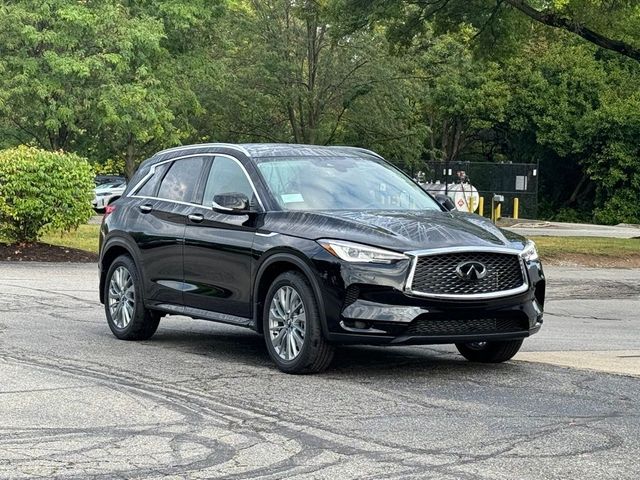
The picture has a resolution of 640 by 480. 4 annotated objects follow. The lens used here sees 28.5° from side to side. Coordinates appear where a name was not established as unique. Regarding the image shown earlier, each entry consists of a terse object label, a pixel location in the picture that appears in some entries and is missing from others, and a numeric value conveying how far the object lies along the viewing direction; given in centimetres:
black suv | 888
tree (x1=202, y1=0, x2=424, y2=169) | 4169
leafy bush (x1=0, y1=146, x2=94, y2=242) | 2122
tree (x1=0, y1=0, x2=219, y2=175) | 3712
